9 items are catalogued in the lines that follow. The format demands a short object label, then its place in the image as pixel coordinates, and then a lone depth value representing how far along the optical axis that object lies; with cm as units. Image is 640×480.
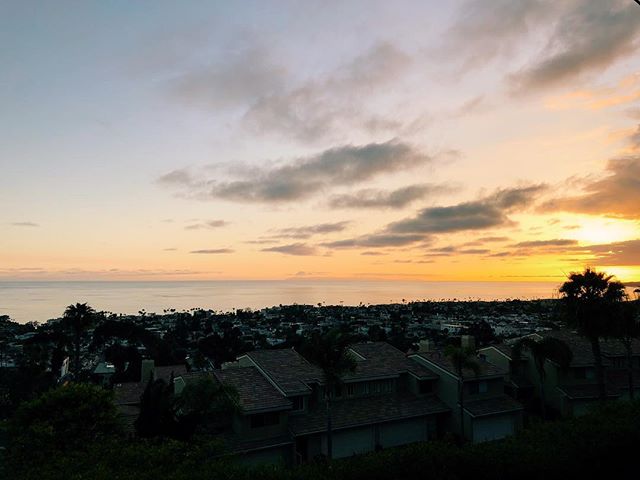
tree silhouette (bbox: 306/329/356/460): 2683
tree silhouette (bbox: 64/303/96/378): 4812
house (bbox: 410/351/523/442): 3416
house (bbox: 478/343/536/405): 4122
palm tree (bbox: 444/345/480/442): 3235
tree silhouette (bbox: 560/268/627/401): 3159
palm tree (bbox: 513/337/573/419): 3697
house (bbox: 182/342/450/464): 2712
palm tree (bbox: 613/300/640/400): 3228
